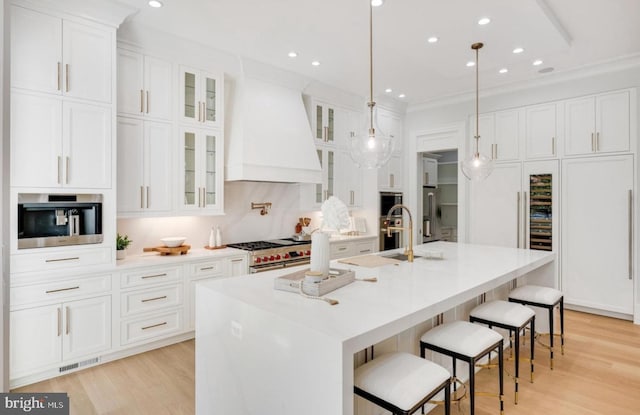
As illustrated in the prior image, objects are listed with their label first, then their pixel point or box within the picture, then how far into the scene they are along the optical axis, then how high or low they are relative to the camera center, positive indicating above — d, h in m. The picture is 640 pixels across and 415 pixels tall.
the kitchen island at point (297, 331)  1.39 -0.53
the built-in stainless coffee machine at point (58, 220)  2.64 -0.09
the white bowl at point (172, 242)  3.60 -0.34
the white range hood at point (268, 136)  3.97 +0.82
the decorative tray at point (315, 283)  1.85 -0.40
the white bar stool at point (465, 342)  1.96 -0.75
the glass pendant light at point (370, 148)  2.89 +0.48
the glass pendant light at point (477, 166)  3.64 +0.42
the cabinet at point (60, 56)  2.60 +1.15
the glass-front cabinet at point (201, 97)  3.63 +1.14
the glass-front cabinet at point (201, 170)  3.67 +0.39
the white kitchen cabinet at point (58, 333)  2.61 -0.95
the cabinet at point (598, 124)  4.12 +0.98
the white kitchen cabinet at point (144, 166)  3.25 +0.38
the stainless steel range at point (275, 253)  3.93 -0.52
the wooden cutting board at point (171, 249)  3.54 -0.41
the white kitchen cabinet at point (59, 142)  2.60 +0.50
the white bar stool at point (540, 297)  2.97 -0.75
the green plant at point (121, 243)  3.31 -0.32
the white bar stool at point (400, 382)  1.51 -0.76
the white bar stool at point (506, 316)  2.46 -0.76
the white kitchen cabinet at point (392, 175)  5.71 +0.53
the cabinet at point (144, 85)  3.24 +1.13
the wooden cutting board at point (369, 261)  2.72 -0.41
